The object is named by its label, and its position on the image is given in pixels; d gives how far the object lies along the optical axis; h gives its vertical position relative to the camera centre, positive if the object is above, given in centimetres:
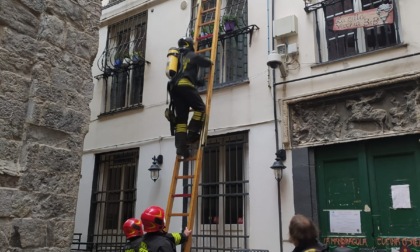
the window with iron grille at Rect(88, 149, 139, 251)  801 +59
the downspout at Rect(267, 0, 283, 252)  587 +174
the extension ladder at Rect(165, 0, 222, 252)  497 +93
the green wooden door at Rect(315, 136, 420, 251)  521 +48
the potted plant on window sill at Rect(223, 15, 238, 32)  719 +345
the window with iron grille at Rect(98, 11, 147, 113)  859 +331
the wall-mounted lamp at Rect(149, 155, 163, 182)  735 +101
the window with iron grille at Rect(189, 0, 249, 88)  713 +306
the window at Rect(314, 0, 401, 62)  580 +285
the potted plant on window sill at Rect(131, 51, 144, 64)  843 +336
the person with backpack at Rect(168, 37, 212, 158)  548 +167
